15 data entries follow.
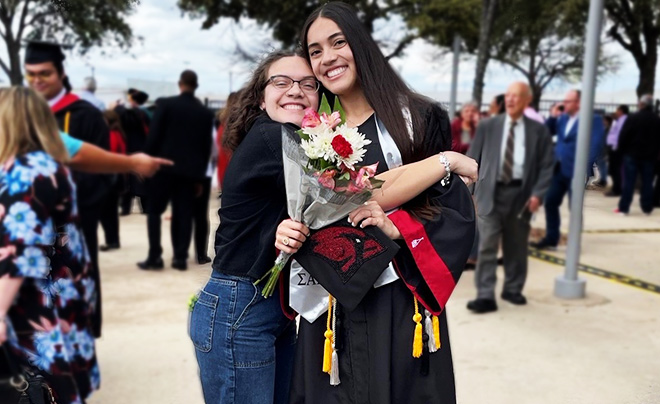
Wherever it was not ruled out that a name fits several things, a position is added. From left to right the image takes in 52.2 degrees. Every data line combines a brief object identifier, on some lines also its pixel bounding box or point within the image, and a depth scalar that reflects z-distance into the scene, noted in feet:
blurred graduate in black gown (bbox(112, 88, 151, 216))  20.59
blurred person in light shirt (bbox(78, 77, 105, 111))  22.29
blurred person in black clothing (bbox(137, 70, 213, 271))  19.61
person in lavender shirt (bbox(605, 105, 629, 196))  37.63
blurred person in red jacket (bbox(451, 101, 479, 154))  20.81
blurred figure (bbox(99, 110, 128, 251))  12.18
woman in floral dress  6.59
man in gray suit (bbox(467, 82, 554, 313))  15.90
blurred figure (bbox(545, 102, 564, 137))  32.60
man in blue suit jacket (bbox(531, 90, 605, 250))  21.44
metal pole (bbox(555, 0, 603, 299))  15.38
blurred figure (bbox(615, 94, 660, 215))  33.55
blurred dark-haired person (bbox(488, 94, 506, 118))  20.85
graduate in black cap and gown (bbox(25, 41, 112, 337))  10.07
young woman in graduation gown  5.59
